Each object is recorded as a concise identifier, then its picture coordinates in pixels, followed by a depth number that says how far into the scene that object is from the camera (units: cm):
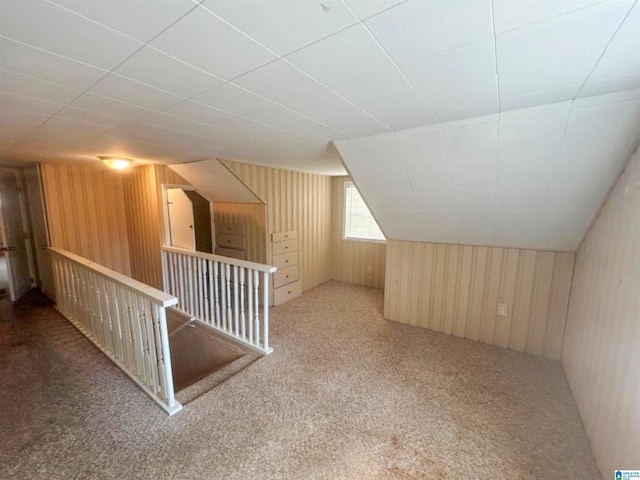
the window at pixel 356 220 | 482
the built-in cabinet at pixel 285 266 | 394
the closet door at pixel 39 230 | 371
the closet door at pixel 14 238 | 380
